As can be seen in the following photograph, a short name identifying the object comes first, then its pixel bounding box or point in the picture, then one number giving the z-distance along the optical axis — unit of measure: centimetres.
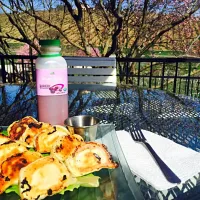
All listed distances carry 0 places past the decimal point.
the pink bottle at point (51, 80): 84
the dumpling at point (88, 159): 58
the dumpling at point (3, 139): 67
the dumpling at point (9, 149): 60
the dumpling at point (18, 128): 74
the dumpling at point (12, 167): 53
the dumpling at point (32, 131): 71
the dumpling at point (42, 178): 51
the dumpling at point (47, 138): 67
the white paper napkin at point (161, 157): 62
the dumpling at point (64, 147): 62
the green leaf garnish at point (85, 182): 55
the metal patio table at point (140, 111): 62
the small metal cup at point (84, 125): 79
